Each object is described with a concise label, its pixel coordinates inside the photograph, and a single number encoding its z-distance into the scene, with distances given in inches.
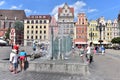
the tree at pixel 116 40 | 1254.6
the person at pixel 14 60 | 196.4
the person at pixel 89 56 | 315.8
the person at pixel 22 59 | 208.9
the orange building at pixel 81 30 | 1465.7
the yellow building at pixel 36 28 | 1677.6
